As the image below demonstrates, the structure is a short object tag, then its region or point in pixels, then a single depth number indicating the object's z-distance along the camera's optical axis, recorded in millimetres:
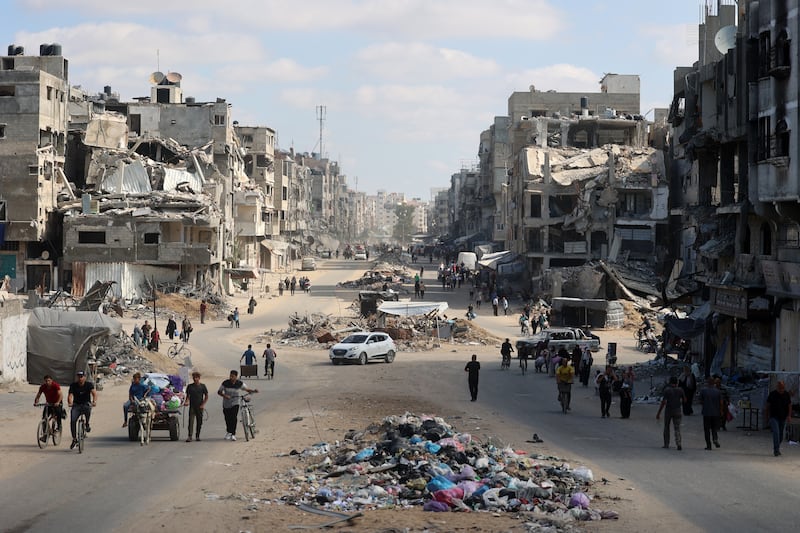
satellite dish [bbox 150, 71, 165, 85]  101438
